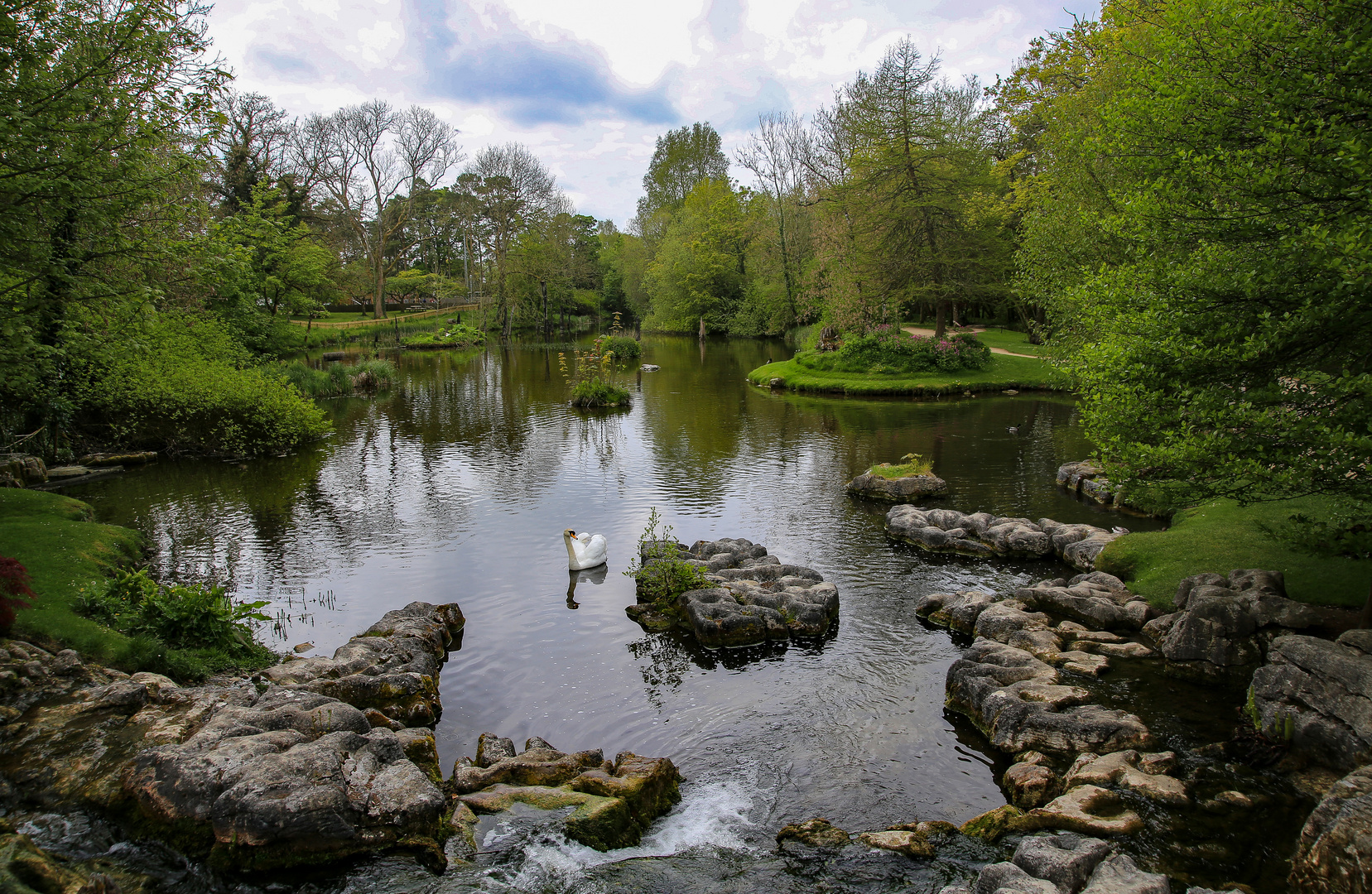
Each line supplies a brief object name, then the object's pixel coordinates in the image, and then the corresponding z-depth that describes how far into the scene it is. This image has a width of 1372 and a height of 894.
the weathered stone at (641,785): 8.80
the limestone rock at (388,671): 11.27
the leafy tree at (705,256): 79.56
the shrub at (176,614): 11.91
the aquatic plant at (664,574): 15.57
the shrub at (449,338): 74.96
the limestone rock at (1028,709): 10.03
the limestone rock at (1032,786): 9.12
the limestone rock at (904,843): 8.05
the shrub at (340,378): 39.61
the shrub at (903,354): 45.25
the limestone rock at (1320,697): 8.73
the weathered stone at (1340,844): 6.61
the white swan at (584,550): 17.70
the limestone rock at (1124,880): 6.78
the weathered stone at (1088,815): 8.08
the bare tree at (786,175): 71.25
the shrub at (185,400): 26.05
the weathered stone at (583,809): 8.13
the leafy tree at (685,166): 102.06
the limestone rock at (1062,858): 7.11
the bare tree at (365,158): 64.56
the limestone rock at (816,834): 8.27
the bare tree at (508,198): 78.88
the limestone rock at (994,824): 8.33
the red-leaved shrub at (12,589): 10.34
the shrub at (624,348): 61.72
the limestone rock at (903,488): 22.97
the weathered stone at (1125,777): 8.74
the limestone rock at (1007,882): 6.88
